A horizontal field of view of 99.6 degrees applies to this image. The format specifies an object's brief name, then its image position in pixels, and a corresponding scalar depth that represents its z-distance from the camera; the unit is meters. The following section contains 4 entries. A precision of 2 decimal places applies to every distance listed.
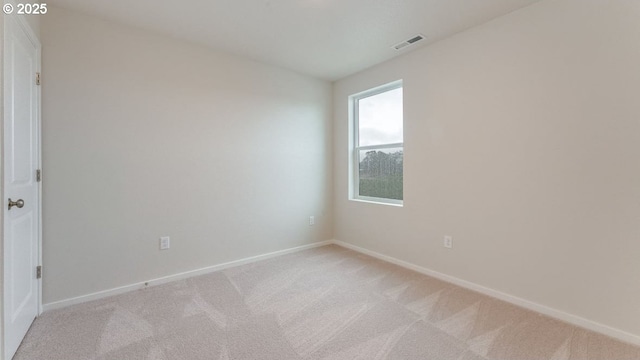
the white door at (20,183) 1.57
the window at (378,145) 3.32
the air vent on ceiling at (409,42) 2.68
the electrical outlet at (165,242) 2.71
